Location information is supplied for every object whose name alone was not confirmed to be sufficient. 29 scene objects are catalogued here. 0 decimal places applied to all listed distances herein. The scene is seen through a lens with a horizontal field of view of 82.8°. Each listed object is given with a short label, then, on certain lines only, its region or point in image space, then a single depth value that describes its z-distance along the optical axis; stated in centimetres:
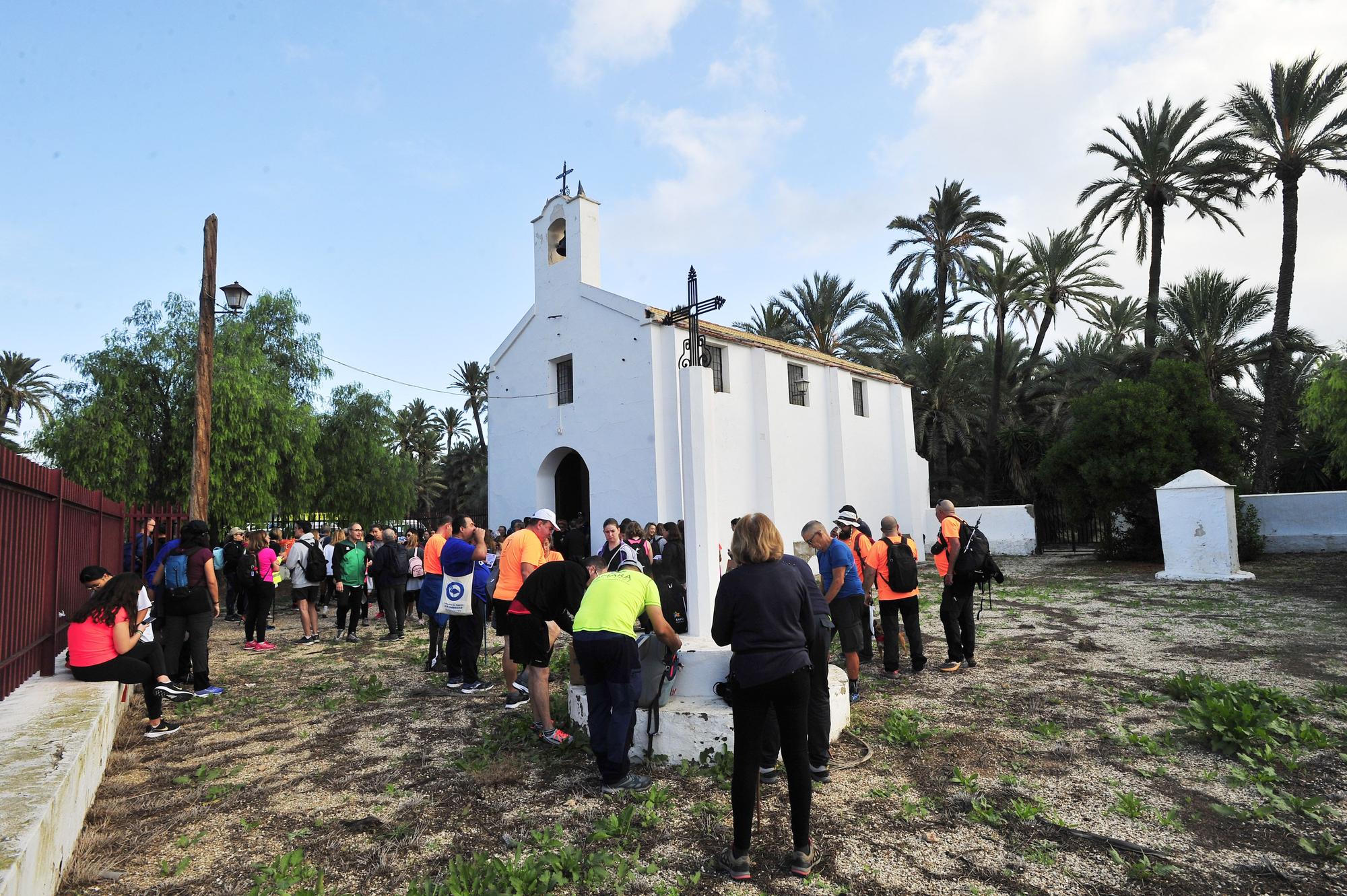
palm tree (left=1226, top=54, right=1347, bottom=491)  2108
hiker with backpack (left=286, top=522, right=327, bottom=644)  1136
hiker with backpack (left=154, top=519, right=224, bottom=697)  755
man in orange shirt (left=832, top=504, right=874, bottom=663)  757
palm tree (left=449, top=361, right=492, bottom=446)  5006
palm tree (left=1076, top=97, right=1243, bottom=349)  2447
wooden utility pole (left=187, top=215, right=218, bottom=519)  1281
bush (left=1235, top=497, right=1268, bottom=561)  1909
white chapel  1847
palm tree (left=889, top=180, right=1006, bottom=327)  3334
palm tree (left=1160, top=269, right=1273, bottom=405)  2630
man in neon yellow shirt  497
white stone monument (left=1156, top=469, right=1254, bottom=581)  1502
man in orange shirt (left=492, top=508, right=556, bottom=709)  685
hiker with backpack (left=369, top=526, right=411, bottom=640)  1144
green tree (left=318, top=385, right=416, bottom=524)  2342
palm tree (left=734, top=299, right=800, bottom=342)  3400
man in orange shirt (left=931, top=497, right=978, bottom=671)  795
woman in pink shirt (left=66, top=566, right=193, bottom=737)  602
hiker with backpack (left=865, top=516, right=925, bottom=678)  782
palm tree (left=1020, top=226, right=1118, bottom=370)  2903
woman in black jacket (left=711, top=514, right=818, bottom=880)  380
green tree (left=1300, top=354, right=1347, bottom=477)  1598
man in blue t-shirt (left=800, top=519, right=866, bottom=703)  674
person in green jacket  1116
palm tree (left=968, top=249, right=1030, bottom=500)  2992
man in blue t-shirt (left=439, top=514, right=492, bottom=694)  798
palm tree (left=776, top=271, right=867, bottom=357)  3331
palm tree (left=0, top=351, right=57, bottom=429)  3697
